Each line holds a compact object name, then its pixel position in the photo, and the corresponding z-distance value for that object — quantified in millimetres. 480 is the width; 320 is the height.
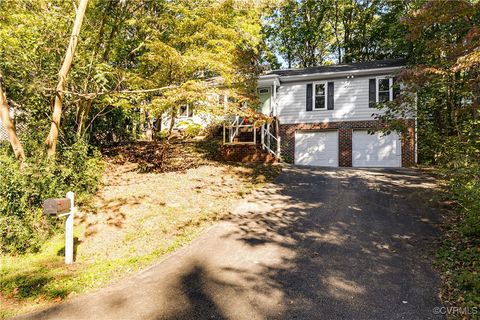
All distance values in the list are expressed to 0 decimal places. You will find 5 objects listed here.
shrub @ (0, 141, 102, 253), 6320
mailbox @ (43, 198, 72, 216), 4980
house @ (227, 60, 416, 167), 15633
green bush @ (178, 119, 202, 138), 9535
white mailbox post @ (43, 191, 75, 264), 4992
